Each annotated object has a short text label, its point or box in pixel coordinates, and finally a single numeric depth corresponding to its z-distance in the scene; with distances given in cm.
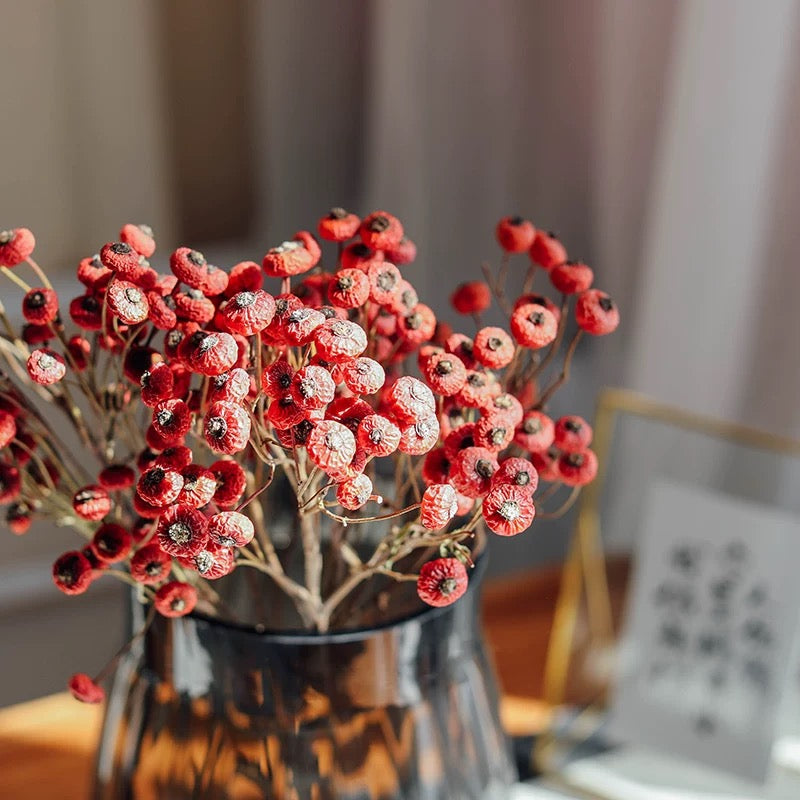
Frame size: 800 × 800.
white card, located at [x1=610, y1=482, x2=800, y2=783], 62
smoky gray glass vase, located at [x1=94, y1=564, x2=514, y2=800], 43
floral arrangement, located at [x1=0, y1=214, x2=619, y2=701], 33
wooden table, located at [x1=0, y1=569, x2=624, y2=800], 66
